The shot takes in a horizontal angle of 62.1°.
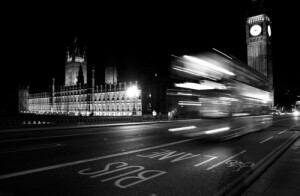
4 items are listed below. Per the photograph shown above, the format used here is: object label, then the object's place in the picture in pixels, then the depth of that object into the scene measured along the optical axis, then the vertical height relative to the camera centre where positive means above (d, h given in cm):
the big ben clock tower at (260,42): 13350 +3695
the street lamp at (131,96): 9775 +553
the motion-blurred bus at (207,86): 1705 +159
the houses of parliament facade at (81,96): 10612 +616
